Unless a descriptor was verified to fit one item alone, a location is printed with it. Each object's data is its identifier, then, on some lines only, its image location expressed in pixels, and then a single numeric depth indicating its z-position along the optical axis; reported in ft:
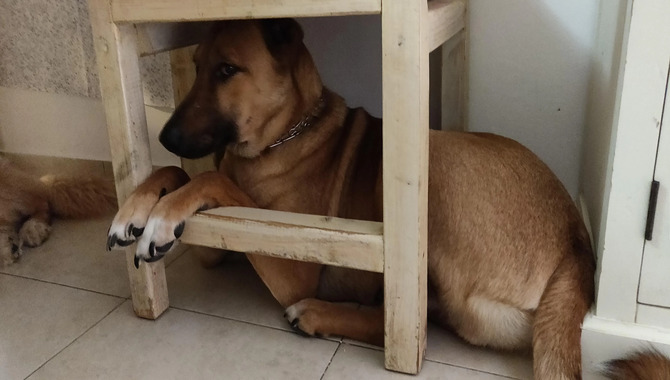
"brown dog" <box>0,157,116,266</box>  6.04
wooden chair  3.37
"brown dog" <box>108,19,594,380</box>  3.93
